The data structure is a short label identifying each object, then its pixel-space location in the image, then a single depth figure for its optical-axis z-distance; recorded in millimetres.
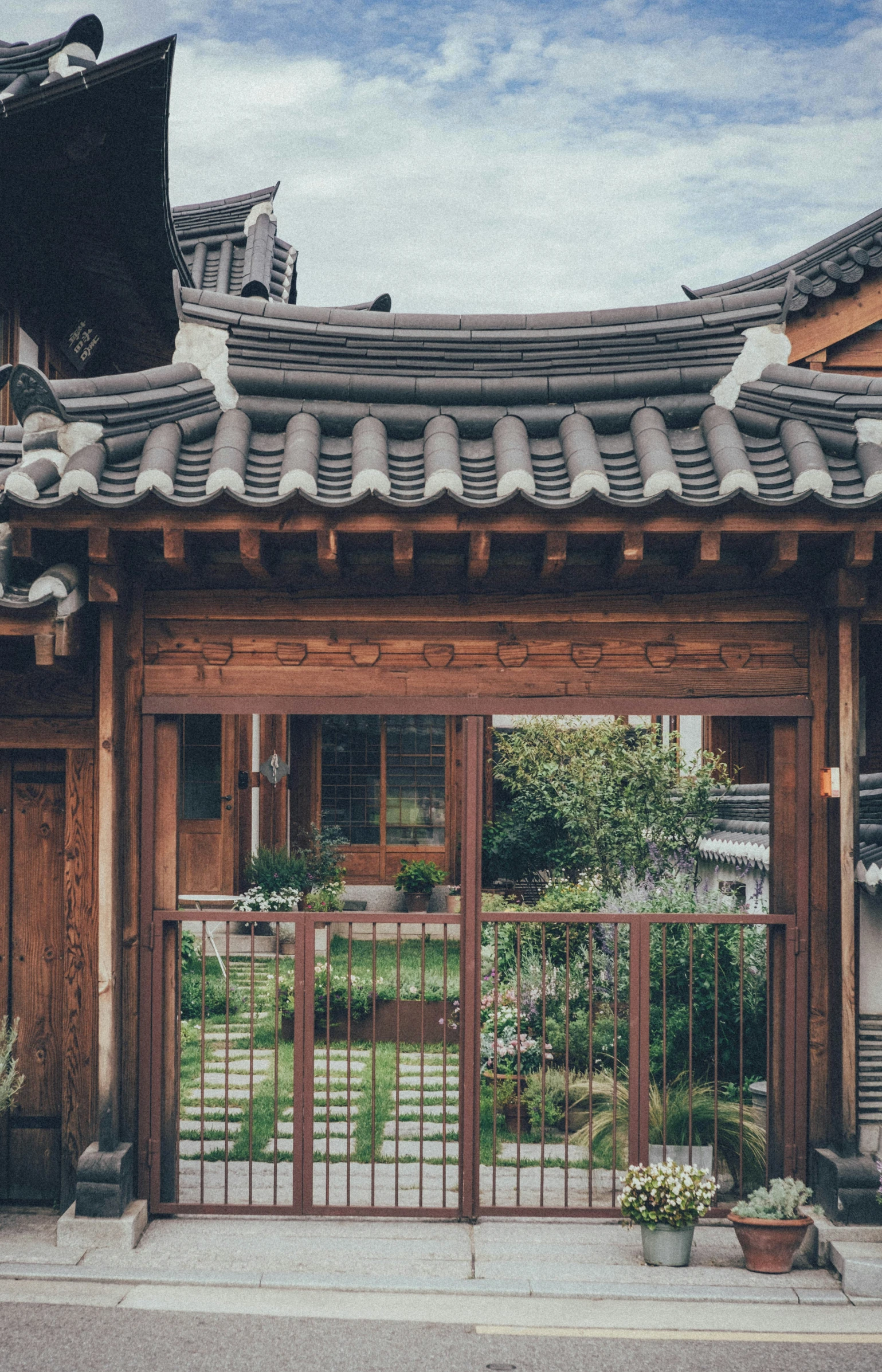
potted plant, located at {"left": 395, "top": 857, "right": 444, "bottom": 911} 15211
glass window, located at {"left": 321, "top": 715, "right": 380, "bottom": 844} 17328
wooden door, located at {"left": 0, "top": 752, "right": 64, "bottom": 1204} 5988
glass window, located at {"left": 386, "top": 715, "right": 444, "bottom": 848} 17234
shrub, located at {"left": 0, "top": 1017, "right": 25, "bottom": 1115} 5664
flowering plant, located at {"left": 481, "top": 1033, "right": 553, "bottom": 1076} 8016
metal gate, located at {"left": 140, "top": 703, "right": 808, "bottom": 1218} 5625
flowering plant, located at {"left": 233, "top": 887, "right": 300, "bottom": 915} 11625
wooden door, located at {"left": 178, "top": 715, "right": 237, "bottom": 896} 14297
